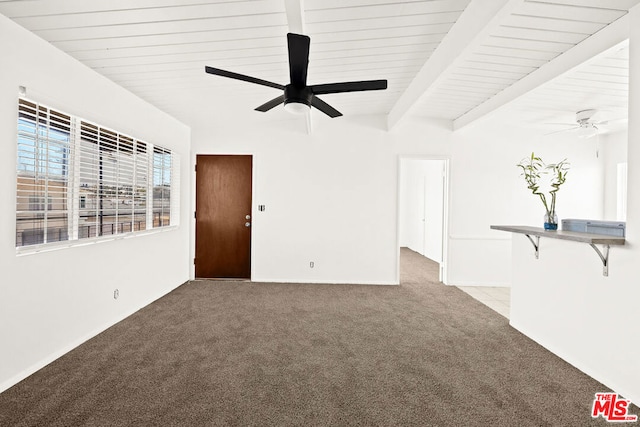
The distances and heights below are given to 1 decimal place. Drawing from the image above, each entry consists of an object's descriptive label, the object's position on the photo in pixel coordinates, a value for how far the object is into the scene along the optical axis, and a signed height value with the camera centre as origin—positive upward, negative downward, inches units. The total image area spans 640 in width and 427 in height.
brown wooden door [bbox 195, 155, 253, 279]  203.6 -7.0
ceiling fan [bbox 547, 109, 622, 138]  157.3 +43.5
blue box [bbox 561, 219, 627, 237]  90.9 -5.0
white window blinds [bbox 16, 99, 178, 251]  92.2 +8.3
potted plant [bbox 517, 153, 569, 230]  117.4 -2.7
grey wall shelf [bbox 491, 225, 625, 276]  84.5 -8.0
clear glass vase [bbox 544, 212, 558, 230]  117.3 -4.5
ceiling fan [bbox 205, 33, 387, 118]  84.8 +33.5
